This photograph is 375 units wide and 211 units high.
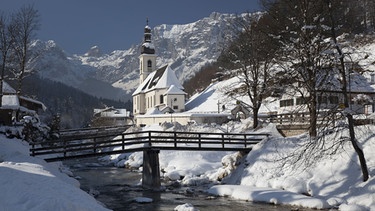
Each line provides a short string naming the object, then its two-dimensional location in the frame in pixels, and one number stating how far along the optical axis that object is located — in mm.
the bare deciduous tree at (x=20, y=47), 34872
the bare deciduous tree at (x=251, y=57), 31047
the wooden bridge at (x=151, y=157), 25344
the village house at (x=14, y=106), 32031
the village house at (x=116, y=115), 113456
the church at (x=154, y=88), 76625
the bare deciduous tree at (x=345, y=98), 17359
